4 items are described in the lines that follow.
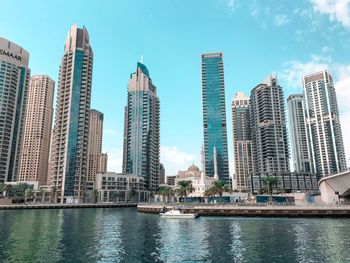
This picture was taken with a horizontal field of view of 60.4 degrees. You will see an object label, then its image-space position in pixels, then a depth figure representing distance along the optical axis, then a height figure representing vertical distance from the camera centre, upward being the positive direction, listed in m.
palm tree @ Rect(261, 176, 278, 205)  148.16 +8.20
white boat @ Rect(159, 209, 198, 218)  99.86 -5.16
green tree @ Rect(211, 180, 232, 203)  164.15 +6.58
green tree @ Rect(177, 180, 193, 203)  174.64 +6.26
